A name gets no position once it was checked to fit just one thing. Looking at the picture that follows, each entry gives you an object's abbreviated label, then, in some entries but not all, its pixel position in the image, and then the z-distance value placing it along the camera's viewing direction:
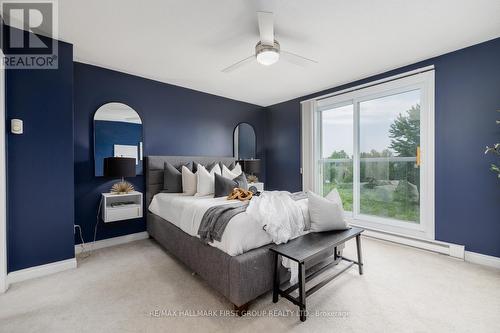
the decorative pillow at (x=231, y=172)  3.79
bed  1.73
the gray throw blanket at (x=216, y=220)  1.92
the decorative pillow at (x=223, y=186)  3.07
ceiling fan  1.95
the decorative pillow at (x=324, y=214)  2.25
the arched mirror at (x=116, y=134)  3.12
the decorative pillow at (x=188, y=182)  3.33
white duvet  1.82
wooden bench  1.67
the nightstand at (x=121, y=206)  2.92
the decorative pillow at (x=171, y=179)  3.40
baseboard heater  2.72
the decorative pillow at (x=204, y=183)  3.22
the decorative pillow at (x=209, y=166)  3.88
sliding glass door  3.11
